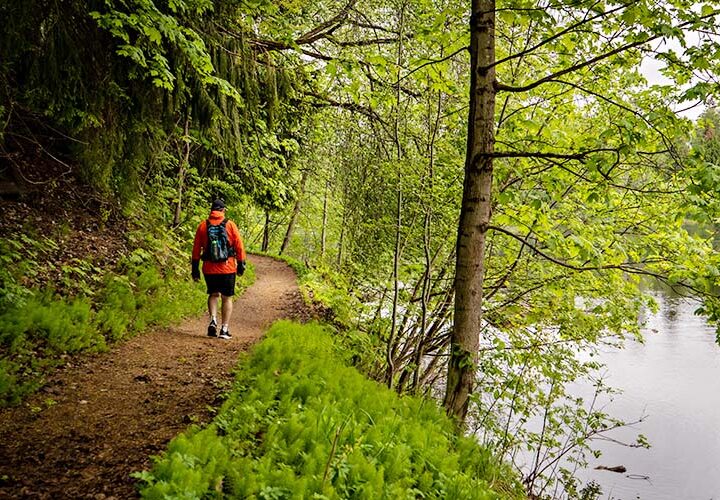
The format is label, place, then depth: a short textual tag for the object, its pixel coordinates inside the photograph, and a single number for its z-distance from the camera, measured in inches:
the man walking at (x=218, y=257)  287.9
